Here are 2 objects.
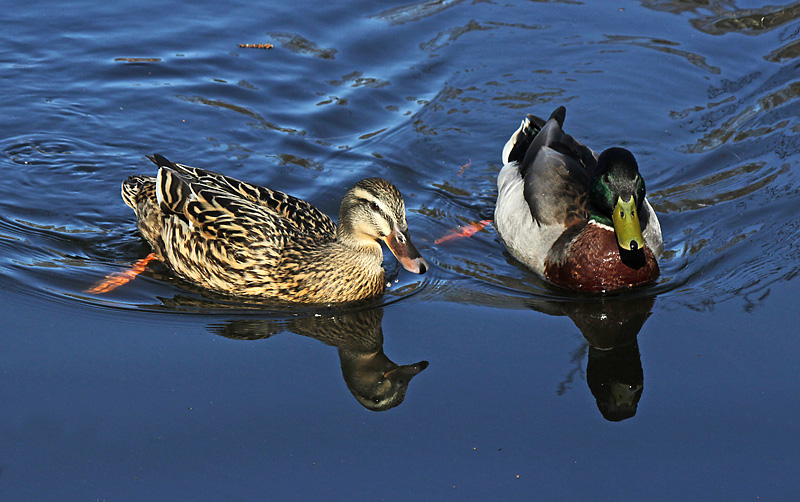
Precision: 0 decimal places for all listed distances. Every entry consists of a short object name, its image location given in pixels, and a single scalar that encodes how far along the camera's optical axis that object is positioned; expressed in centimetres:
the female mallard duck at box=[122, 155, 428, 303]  1390
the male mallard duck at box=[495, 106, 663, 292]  1441
